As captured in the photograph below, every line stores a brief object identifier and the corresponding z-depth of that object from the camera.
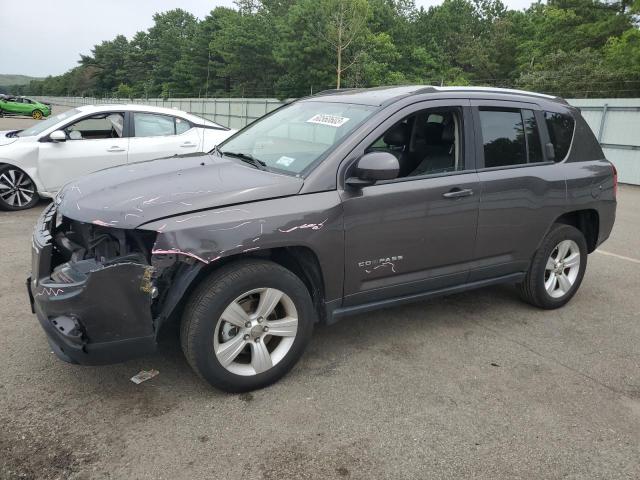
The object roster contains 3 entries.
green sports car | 36.53
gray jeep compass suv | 2.78
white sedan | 7.54
